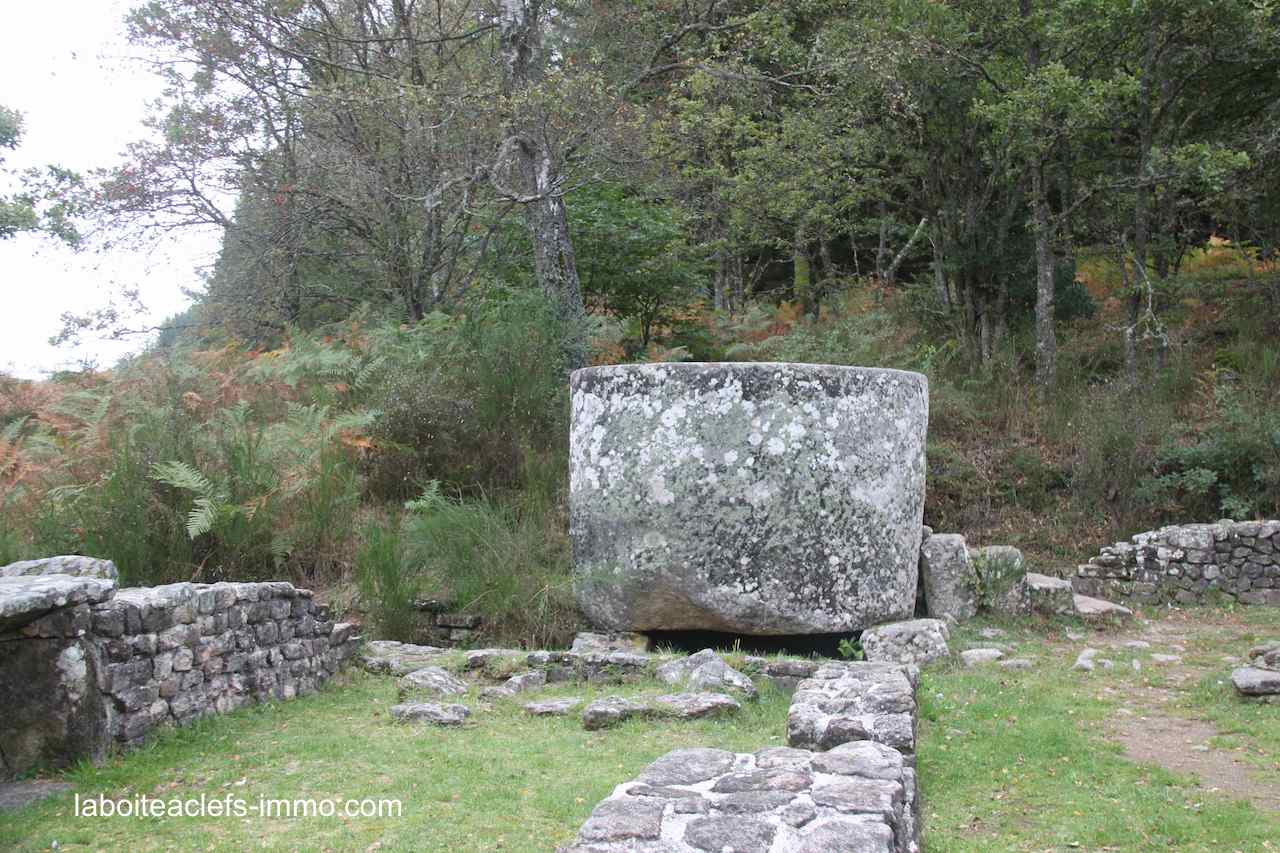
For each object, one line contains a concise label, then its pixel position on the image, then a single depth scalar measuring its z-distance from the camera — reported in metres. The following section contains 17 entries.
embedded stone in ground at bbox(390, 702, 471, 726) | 5.50
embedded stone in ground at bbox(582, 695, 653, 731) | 5.41
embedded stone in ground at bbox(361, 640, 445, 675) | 6.71
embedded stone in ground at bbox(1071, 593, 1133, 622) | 8.31
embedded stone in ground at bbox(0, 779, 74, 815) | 4.26
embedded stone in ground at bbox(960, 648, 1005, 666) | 7.01
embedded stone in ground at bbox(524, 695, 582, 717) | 5.71
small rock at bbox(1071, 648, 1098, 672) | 6.89
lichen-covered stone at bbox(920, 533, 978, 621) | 8.13
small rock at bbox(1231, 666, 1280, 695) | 5.93
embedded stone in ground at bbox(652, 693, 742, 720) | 5.51
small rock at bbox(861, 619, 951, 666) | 6.97
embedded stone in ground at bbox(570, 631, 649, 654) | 7.14
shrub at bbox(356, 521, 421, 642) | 7.66
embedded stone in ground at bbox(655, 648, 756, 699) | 5.96
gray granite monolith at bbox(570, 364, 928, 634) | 7.09
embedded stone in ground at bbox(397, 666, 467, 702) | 6.14
